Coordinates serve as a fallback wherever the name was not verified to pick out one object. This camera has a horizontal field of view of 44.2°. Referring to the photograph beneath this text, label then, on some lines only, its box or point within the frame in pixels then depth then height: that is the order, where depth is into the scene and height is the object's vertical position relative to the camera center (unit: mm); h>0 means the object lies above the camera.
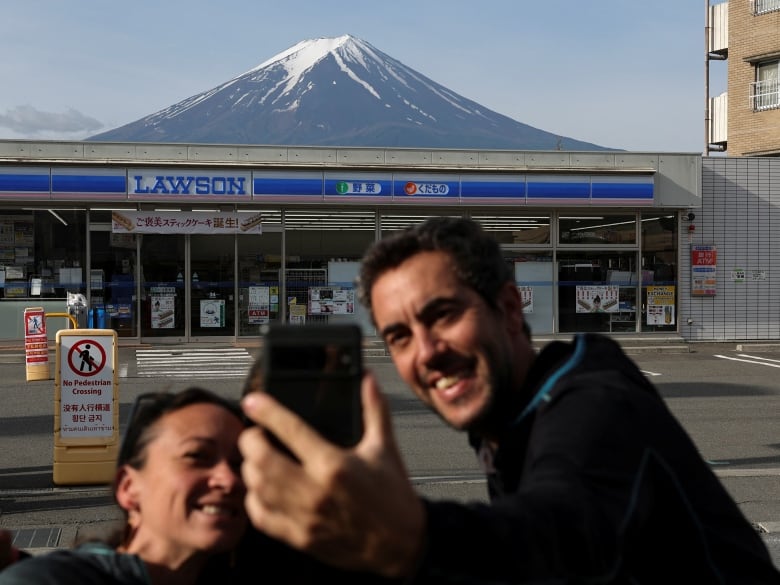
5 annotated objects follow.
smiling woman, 1842 -449
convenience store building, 20297 +1151
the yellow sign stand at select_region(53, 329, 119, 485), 8172 -1107
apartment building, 28641 +6222
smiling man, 1005 -237
